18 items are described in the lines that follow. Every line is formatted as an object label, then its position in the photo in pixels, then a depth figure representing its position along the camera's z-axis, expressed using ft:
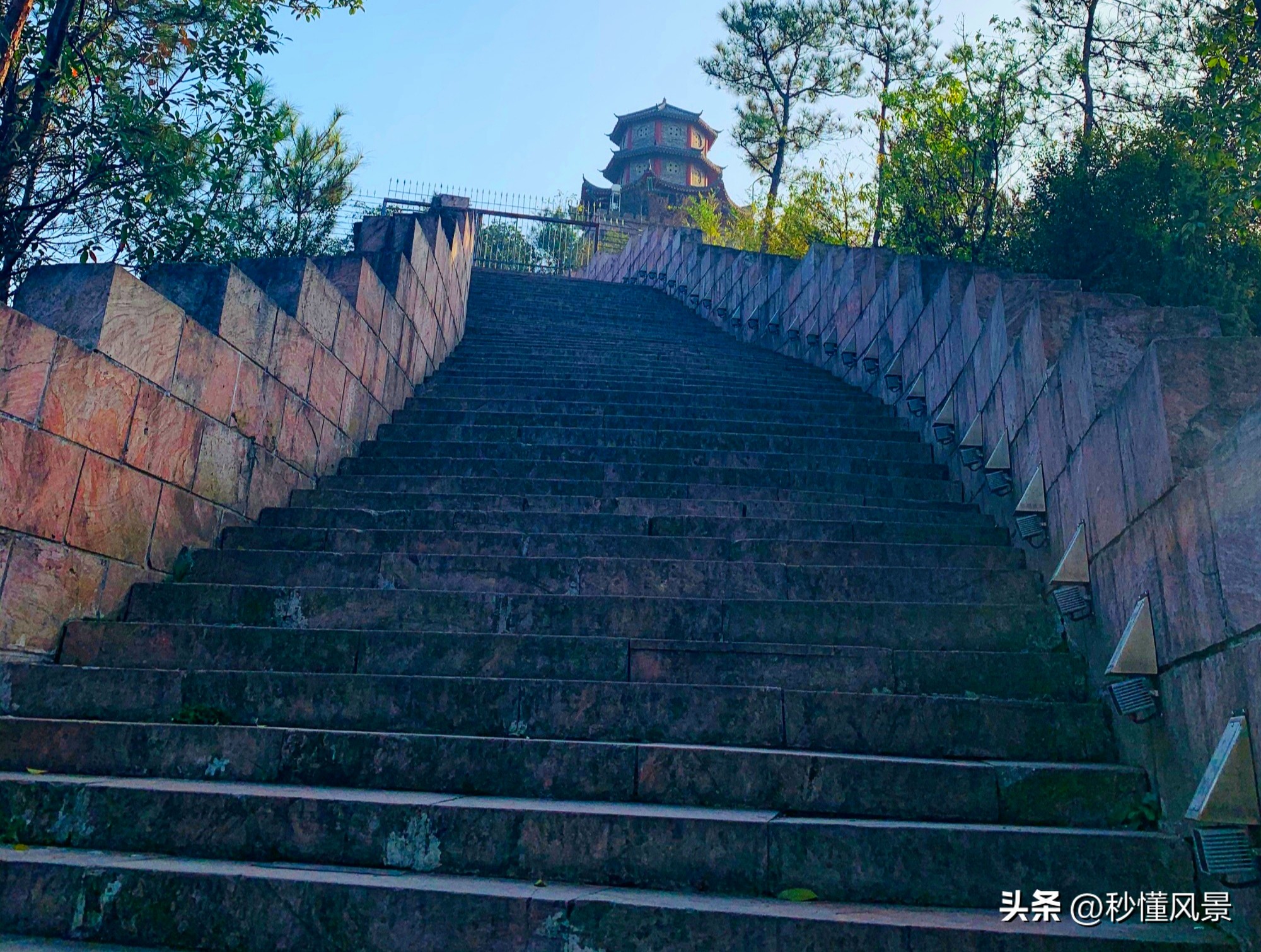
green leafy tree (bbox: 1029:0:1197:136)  45.96
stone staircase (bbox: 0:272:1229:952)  8.98
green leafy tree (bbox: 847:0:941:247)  69.56
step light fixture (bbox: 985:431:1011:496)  18.45
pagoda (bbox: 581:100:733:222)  131.95
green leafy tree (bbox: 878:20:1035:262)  43.21
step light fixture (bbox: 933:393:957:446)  23.30
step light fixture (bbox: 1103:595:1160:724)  10.88
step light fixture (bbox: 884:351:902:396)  29.55
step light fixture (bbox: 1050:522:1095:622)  13.58
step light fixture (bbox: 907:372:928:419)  26.45
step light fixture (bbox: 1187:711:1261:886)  8.39
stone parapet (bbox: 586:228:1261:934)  9.05
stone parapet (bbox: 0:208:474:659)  13.93
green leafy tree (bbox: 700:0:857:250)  77.92
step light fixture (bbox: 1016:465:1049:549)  16.08
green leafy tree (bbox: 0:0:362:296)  22.04
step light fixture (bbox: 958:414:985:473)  20.63
